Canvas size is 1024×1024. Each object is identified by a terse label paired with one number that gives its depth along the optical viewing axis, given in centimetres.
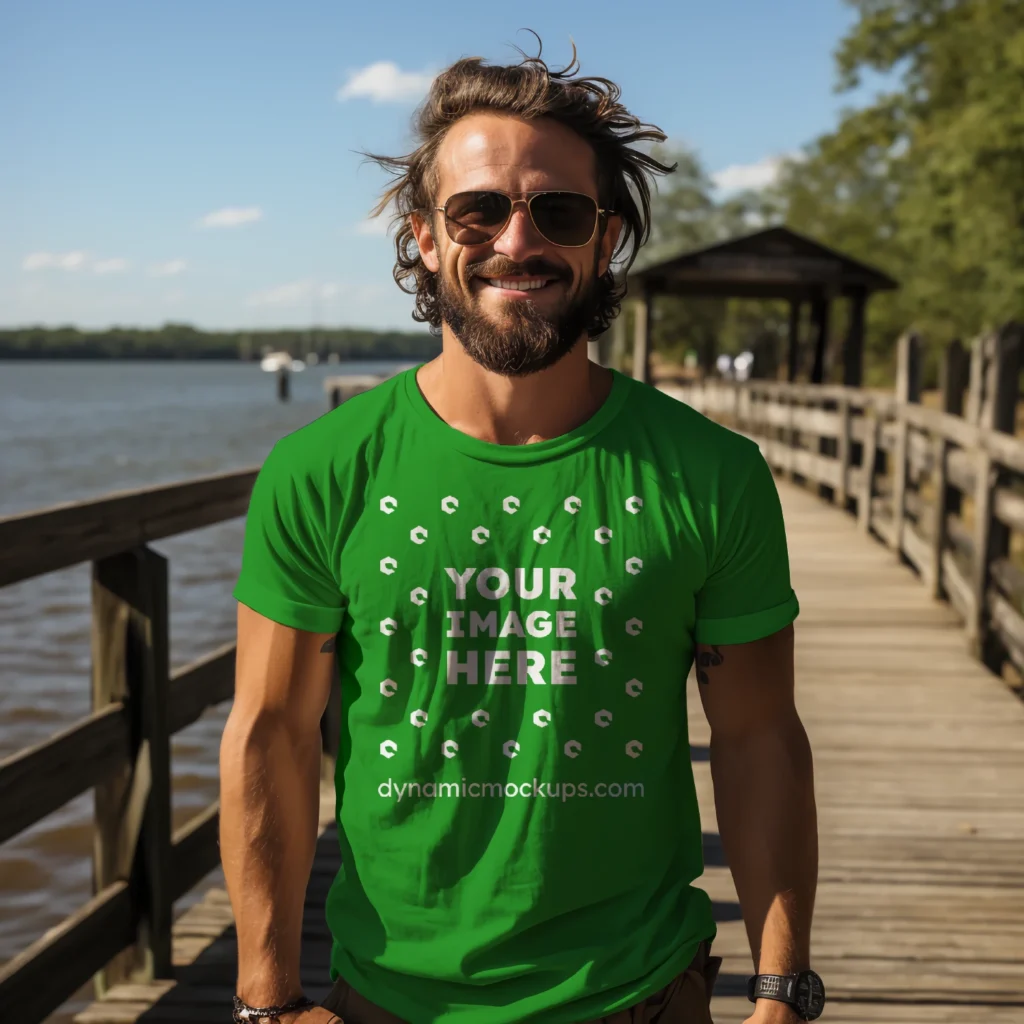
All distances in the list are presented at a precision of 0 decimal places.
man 167
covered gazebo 1956
